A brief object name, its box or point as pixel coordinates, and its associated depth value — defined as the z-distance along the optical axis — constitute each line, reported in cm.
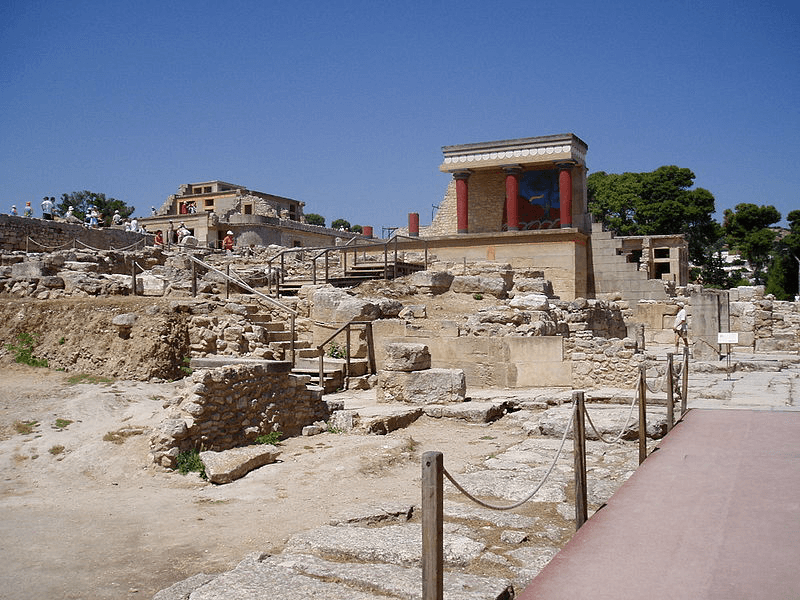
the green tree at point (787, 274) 4412
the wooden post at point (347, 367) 1257
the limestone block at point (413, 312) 1479
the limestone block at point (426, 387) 1098
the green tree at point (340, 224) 8272
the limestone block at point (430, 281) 1692
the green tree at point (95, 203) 6494
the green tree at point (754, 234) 5081
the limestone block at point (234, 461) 712
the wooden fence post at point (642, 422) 688
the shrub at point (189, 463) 751
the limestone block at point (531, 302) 1500
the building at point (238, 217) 3731
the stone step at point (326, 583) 392
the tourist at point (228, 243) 2576
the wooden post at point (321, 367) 1124
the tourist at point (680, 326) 1570
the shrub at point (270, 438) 872
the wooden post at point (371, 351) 1338
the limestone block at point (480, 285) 1691
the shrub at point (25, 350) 1195
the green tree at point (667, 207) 4750
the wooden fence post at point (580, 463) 512
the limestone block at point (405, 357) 1120
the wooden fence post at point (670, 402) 789
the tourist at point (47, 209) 2408
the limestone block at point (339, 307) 1428
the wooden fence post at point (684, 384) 938
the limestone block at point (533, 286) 1786
